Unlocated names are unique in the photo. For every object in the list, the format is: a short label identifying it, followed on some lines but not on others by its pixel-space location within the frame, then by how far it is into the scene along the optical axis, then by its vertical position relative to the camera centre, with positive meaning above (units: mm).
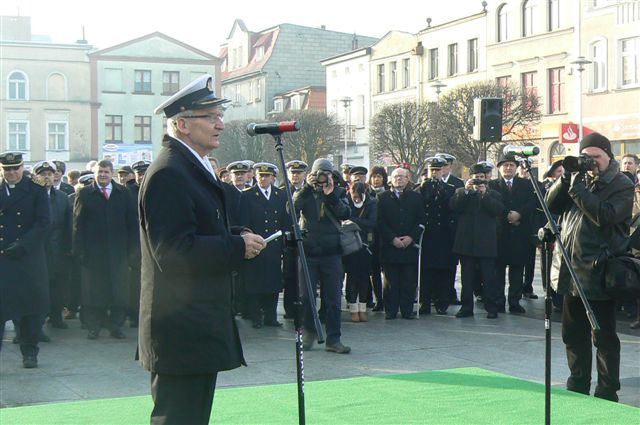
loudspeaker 13867 +1114
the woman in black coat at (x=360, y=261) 12945 -787
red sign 34969 +2320
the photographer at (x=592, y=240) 7438 -302
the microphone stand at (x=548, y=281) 6328 -536
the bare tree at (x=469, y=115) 38406 +3222
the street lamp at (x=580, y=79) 34625 +4442
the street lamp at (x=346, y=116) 57281 +5048
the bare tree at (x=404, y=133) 43031 +2886
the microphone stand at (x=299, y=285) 5172 -452
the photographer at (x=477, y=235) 13062 -448
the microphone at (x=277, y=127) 5387 +384
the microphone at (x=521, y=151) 6715 +328
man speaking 4609 -381
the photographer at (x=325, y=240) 10492 -418
